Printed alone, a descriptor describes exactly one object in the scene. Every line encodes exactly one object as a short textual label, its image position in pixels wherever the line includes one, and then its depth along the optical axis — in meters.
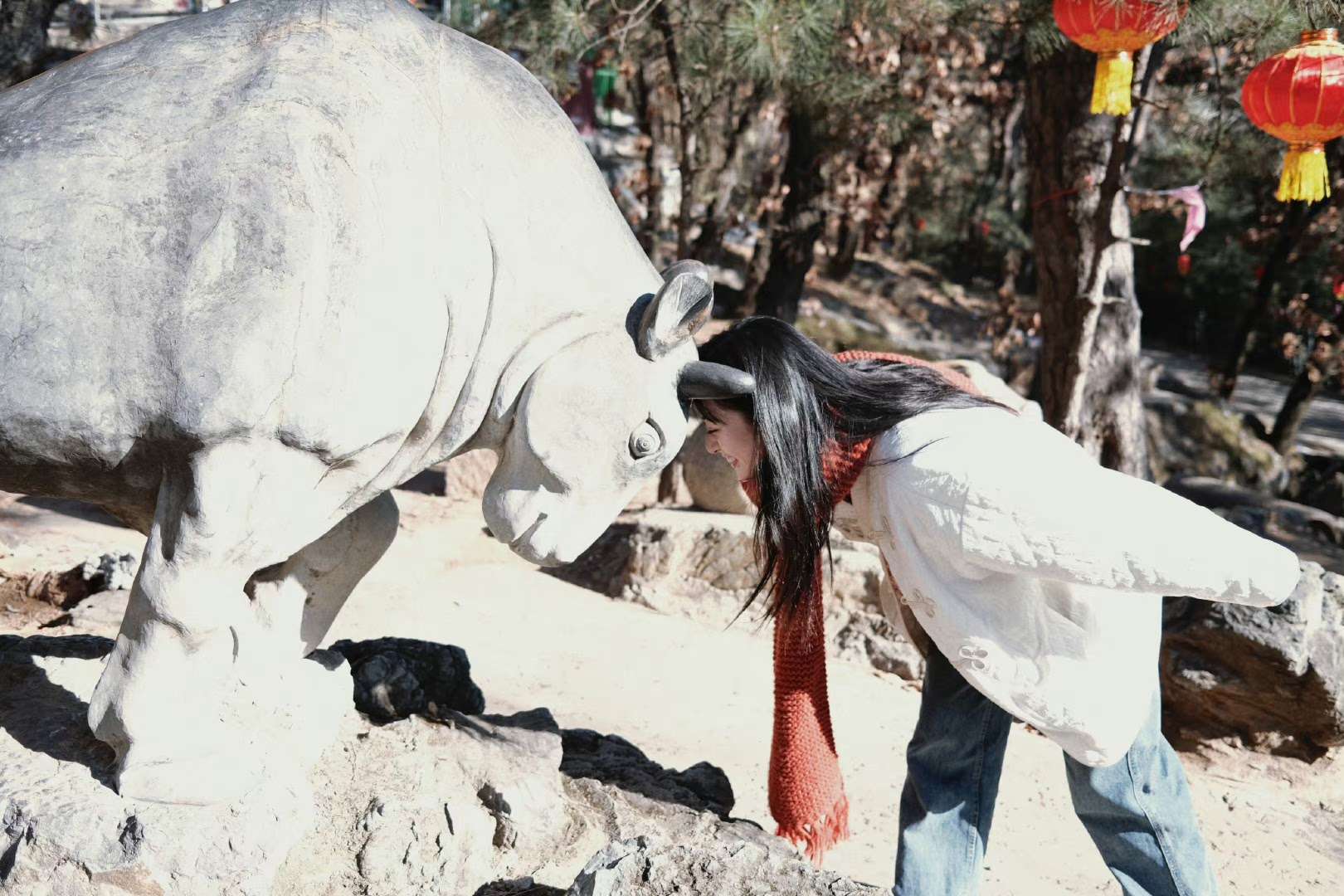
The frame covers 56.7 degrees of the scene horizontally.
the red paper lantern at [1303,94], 3.92
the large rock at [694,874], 2.12
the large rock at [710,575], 5.02
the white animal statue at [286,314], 2.06
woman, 2.01
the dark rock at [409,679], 3.06
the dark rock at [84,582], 4.09
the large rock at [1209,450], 9.70
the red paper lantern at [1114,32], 4.09
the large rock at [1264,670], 4.04
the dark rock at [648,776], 3.02
